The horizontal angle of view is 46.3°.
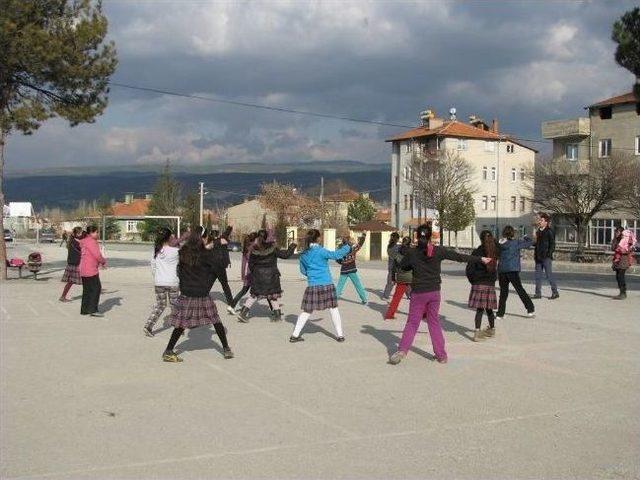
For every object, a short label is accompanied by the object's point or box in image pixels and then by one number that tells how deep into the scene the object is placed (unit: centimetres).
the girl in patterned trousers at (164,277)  1106
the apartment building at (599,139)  5575
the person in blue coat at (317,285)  1037
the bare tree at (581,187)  4647
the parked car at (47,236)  8856
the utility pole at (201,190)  7191
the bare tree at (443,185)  5931
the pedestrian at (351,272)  1560
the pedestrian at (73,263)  1619
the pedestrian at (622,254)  1658
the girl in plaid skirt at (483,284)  1059
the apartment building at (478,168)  7556
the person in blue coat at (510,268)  1316
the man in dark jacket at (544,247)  1584
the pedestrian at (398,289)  1303
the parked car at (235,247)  6813
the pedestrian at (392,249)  1592
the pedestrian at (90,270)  1355
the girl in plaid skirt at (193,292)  884
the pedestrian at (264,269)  1241
